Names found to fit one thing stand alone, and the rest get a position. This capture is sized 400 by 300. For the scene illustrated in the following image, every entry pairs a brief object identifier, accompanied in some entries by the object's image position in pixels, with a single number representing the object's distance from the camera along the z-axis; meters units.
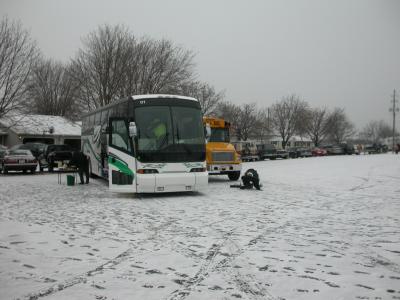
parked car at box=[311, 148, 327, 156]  66.50
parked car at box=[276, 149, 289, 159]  54.80
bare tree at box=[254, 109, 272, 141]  77.94
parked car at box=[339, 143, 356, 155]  70.06
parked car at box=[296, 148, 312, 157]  62.46
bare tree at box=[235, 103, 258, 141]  74.44
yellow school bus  18.72
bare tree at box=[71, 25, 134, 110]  35.47
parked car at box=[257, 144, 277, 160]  51.66
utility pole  88.56
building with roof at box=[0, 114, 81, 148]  48.97
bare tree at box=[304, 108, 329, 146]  94.18
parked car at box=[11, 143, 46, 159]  34.47
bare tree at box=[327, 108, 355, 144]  97.75
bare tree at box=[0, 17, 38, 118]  28.78
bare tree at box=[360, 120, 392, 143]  168.88
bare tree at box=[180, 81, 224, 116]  54.25
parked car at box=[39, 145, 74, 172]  27.59
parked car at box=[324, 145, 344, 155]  68.75
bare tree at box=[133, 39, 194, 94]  36.34
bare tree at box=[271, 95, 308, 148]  87.00
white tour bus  12.79
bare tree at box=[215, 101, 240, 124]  70.71
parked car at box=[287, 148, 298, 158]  61.33
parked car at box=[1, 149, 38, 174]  24.95
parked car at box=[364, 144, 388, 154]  78.31
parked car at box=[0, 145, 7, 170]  26.36
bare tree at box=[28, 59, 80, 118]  61.97
